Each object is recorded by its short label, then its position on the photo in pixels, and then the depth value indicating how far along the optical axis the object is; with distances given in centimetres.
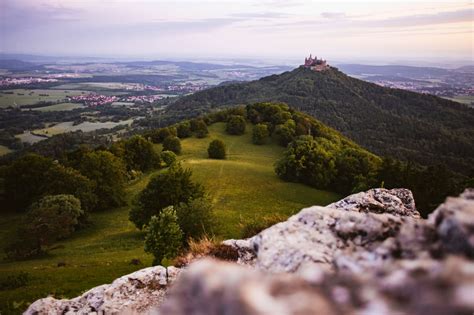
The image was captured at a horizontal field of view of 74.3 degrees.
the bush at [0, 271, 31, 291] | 2255
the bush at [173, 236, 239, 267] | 1076
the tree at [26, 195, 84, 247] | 3531
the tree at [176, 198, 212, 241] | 2834
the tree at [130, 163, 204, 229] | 3897
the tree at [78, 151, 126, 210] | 5183
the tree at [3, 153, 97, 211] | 4906
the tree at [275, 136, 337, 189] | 6344
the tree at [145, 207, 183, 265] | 1750
